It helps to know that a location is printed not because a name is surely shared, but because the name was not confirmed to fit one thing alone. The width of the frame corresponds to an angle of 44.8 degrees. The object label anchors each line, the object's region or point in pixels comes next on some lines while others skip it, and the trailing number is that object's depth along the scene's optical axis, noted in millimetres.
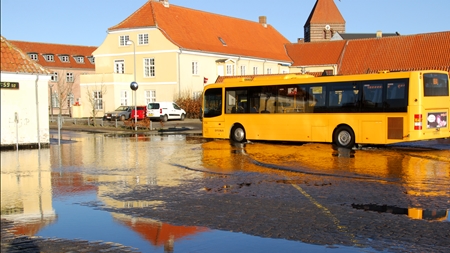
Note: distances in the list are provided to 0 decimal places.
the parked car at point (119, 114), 50728
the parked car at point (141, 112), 48094
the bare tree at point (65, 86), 75794
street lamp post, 36531
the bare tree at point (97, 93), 58469
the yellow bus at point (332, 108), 20297
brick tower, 109438
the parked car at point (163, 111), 49344
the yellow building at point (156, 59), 57344
